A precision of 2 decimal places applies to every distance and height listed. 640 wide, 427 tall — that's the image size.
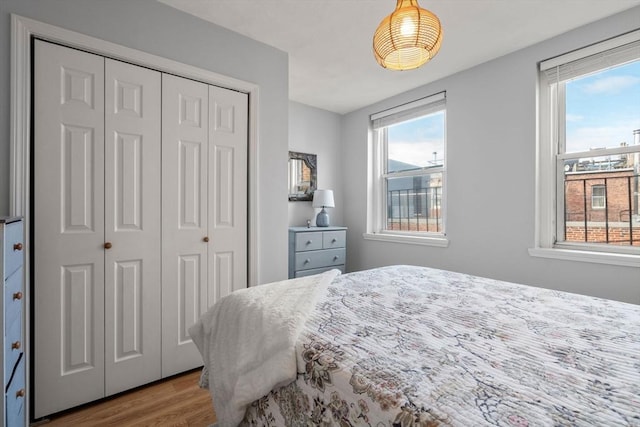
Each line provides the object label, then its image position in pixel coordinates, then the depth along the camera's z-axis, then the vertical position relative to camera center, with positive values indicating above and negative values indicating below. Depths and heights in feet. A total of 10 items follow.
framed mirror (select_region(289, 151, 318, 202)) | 12.65 +1.59
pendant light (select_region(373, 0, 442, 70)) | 4.48 +2.70
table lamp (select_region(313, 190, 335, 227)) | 12.19 +0.41
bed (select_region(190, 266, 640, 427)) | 2.19 -1.34
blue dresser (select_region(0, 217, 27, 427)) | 3.62 -1.41
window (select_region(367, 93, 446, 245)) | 11.11 +1.67
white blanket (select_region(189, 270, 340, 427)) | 3.31 -1.60
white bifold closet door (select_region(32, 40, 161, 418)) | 5.55 -0.26
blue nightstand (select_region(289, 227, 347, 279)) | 11.02 -1.37
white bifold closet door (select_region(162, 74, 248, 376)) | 6.89 +0.21
